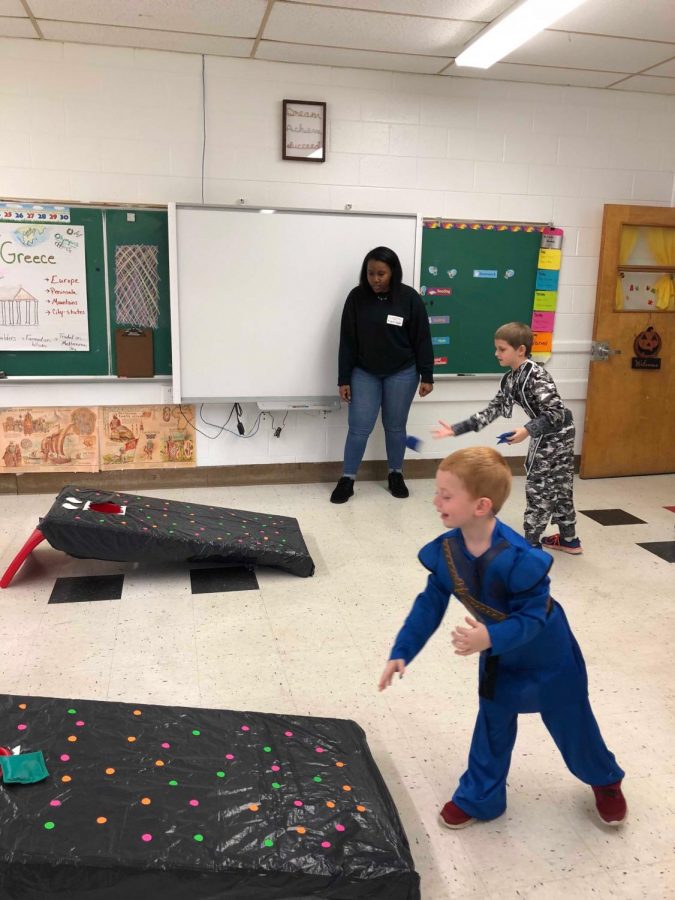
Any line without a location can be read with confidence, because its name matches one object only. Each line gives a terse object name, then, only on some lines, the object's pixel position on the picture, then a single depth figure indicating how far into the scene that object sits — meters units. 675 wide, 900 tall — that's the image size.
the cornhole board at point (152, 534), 3.21
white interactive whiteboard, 4.48
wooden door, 5.13
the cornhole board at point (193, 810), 1.50
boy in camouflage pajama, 3.40
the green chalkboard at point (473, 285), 4.92
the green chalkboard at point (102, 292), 4.39
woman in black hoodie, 4.57
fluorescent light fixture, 3.38
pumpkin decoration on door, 5.25
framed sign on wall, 4.49
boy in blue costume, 1.60
